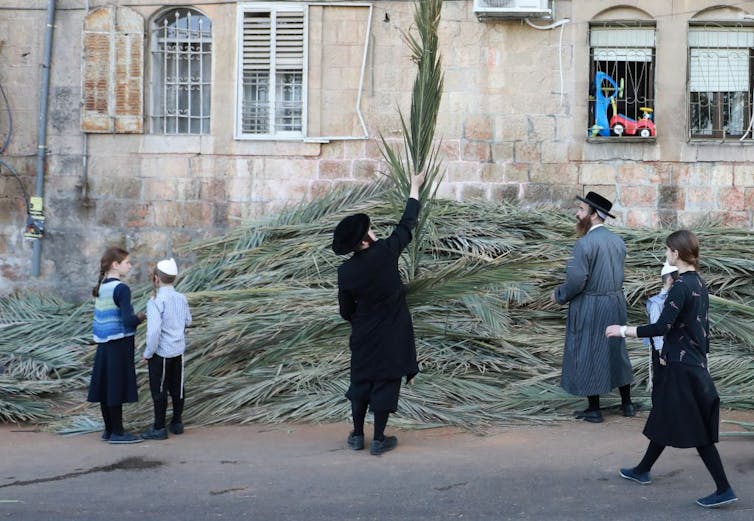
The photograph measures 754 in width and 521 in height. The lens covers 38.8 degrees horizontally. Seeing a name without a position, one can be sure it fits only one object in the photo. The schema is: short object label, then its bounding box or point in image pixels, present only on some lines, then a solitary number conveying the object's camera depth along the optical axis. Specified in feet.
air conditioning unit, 37.93
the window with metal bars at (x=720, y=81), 39.24
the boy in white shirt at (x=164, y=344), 23.57
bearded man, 24.20
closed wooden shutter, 39.96
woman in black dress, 17.85
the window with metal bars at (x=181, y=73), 40.83
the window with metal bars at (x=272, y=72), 39.91
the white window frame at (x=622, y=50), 39.14
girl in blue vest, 23.12
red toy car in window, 39.01
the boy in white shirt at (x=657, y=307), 23.06
